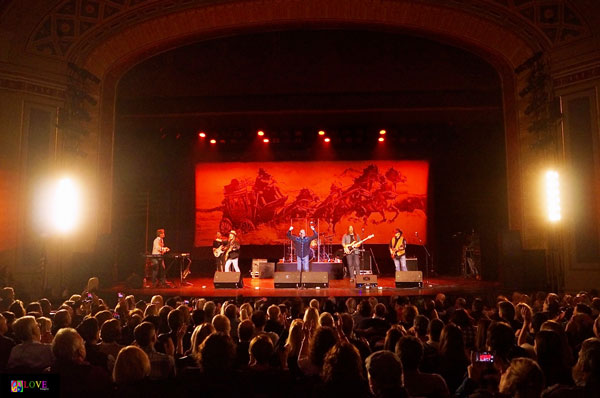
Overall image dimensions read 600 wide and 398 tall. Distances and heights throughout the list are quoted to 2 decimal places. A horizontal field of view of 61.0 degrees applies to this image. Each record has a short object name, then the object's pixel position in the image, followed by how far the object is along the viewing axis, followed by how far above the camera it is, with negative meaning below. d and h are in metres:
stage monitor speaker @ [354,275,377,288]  13.43 -0.76
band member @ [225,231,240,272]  15.36 +0.04
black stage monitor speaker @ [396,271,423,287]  13.14 -0.68
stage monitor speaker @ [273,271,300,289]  13.20 -0.69
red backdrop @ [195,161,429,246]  18.48 +1.96
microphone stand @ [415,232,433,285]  17.05 -0.21
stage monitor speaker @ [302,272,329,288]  13.28 -0.70
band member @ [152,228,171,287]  13.92 -0.37
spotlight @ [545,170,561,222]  12.55 +1.37
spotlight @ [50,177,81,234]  12.97 +1.21
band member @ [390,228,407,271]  14.96 +0.09
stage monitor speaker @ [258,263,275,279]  16.70 -0.58
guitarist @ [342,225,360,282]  15.26 +0.00
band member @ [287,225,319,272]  15.12 +0.18
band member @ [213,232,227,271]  15.42 +0.04
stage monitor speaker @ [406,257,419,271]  15.07 -0.38
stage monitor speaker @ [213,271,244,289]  13.24 -0.72
